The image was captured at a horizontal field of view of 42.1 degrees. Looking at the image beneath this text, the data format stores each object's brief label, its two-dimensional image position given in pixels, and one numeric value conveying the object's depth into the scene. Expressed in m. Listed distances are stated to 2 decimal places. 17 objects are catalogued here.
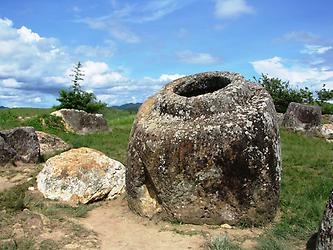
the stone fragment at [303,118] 21.86
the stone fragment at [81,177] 8.93
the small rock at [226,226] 7.37
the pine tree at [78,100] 26.92
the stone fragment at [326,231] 5.31
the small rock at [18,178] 11.12
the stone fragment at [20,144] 13.01
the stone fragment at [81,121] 21.05
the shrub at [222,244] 6.25
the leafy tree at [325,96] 33.00
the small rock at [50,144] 15.45
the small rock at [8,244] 6.11
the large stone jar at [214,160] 7.32
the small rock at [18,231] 6.62
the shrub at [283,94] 31.09
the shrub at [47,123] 20.50
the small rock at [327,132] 21.24
